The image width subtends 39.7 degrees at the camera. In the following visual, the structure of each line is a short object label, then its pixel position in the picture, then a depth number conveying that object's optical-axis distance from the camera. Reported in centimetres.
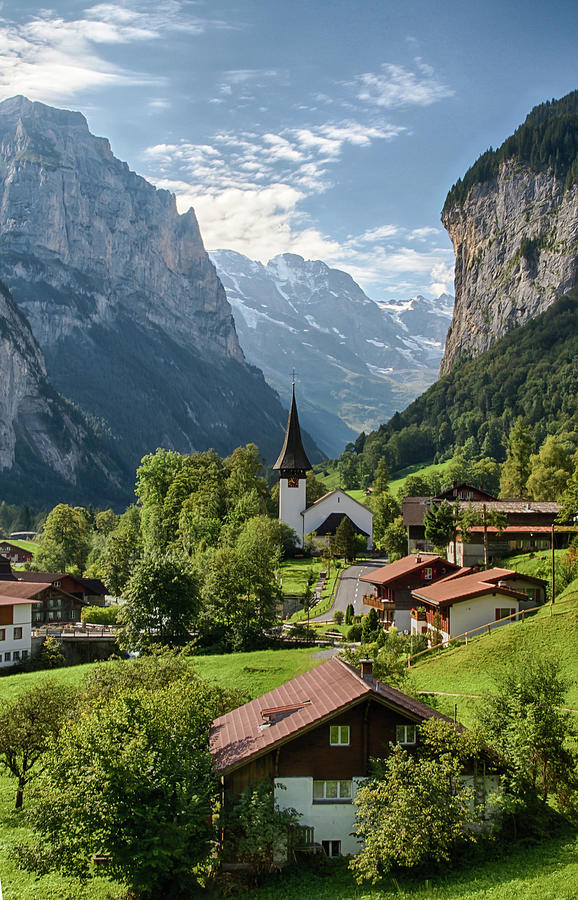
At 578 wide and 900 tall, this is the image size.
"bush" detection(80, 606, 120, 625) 7288
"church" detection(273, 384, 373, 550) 9475
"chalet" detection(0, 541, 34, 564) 13462
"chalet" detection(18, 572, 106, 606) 8450
